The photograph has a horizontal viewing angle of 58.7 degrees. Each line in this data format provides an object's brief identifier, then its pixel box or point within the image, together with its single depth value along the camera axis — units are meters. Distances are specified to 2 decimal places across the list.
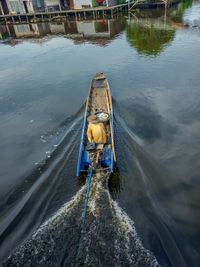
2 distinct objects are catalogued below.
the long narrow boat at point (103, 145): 8.94
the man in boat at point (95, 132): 9.38
